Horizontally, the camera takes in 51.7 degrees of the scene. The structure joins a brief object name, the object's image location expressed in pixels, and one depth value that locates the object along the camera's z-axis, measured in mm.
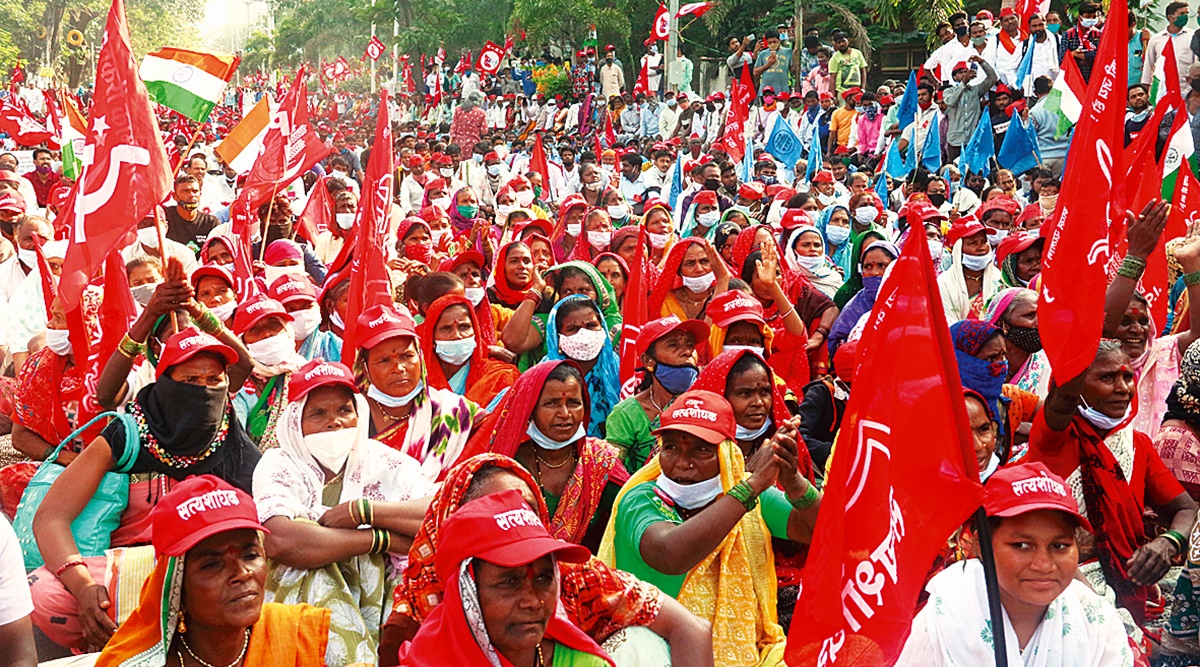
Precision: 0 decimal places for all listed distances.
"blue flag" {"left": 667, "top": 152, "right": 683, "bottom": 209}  15247
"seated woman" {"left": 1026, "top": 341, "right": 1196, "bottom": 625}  3854
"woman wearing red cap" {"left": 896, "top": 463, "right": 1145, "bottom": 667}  2805
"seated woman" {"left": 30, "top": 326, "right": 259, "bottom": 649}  3664
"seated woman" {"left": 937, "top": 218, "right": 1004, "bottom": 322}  7031
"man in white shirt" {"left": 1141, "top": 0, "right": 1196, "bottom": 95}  12461
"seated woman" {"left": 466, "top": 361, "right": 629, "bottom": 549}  4090
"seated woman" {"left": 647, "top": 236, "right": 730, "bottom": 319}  6965
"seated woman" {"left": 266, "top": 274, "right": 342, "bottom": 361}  6043
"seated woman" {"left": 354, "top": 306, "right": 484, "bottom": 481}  4531
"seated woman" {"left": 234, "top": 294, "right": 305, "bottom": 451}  4809
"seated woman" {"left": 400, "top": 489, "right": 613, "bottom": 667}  2672
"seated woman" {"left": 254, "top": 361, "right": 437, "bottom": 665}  3533
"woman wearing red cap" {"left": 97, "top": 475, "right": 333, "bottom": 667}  2906
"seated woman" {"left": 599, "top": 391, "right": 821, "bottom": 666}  3496
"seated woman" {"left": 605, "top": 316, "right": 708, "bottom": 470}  4680
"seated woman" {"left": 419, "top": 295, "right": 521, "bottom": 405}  5617
